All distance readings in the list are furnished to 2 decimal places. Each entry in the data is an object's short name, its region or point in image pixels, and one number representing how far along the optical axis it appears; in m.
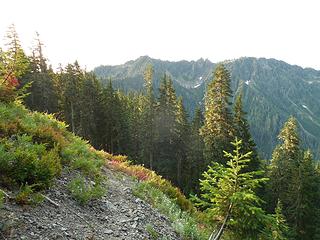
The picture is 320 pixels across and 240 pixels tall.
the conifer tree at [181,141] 49.49
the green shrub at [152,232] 9.02
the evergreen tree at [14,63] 14.09
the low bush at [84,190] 9.11
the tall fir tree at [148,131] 50.39
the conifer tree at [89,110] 49.91
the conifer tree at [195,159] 46.06
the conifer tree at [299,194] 33.41
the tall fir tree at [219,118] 34.53
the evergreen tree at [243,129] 36.16
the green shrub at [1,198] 6.67
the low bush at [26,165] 7.88
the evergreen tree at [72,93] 49.62
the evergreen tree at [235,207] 8.85
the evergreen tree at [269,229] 9.05
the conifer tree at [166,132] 49.81
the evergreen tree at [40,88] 47.97
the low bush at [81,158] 11.05
